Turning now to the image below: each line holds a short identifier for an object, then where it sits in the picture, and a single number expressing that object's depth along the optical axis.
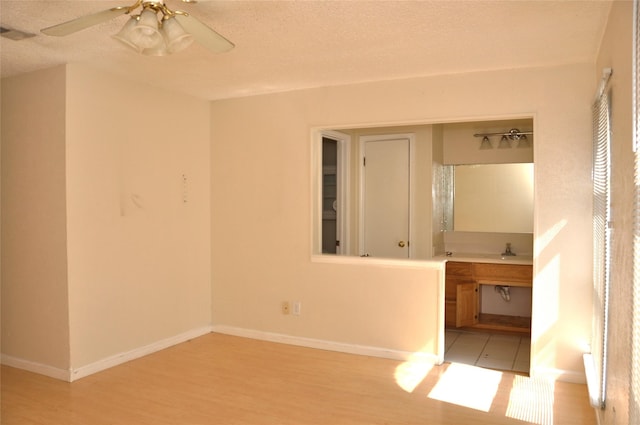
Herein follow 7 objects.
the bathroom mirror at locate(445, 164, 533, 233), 5.43
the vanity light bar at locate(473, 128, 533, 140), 5.39
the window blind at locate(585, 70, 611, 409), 2.68
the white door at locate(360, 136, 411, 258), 5.67
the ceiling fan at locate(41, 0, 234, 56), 2.20
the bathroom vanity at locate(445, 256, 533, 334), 5.04
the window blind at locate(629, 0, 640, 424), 1.64
